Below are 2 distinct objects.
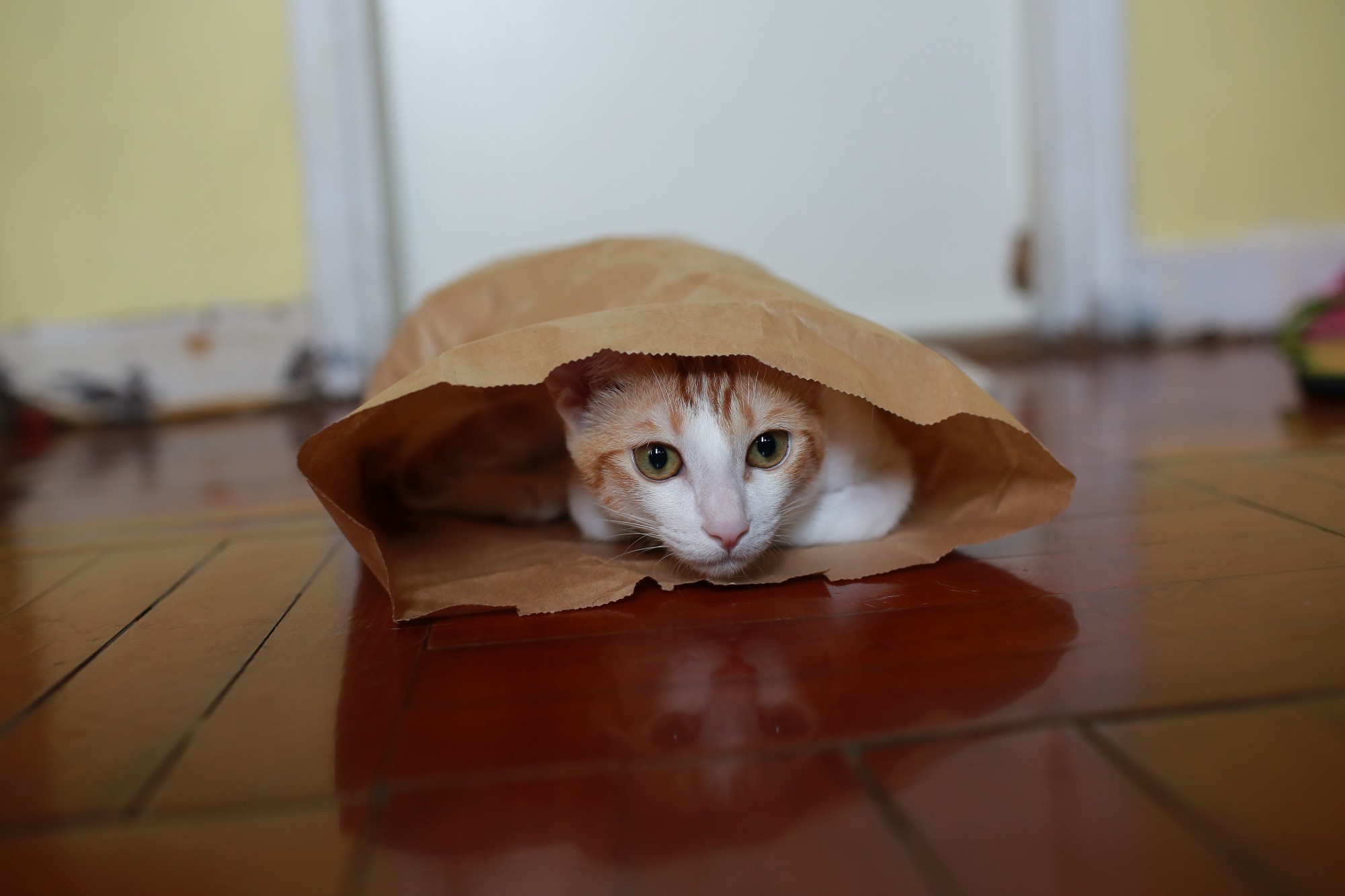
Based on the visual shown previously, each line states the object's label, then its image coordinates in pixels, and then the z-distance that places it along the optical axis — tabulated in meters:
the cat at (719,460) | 0.38
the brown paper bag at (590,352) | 0.36
